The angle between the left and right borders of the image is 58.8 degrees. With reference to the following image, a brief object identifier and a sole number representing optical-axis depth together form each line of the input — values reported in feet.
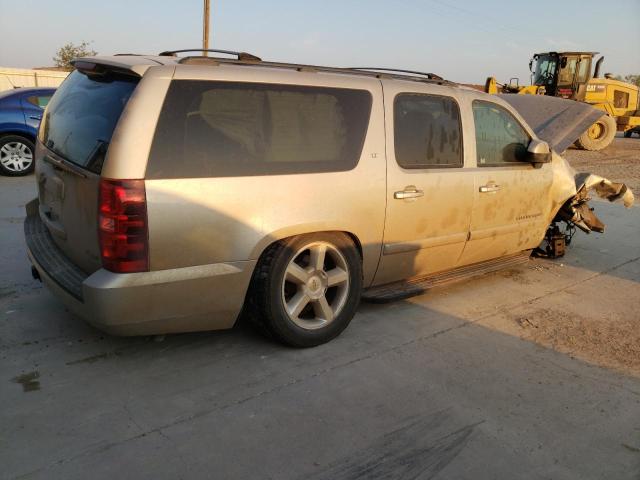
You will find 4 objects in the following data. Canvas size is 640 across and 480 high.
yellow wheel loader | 64.23
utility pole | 71.20
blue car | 30.63
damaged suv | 9.53
